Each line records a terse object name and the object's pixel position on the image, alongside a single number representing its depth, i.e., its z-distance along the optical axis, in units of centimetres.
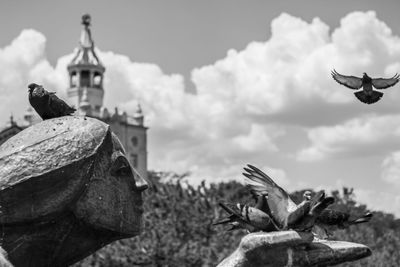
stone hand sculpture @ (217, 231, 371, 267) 652
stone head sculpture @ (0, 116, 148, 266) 640
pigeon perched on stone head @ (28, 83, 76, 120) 710
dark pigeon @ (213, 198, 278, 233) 677
